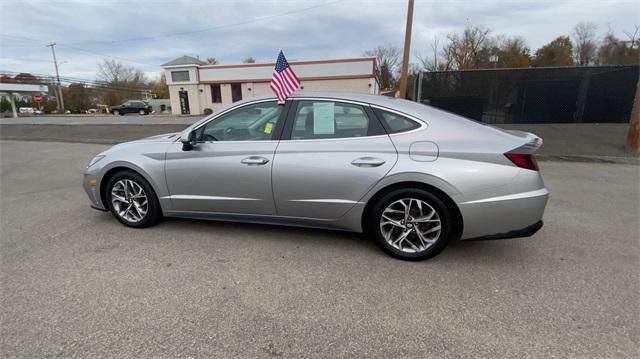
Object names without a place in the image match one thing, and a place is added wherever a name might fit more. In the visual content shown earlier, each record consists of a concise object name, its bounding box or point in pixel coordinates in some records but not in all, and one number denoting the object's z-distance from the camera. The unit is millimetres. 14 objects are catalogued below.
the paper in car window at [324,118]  3174
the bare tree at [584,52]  49281
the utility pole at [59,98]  51219
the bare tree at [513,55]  47312
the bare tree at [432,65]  46744
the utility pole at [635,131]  8180
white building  27188
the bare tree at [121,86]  62162
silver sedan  2787
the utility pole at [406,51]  11214
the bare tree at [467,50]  45938
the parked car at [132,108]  39375
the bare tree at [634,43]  34703
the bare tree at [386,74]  58094
